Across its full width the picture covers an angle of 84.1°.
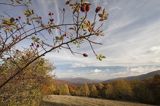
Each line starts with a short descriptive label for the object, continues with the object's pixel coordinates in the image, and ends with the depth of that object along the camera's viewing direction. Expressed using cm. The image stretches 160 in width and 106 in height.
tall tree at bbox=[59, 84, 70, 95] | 3893
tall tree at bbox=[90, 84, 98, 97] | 3426
